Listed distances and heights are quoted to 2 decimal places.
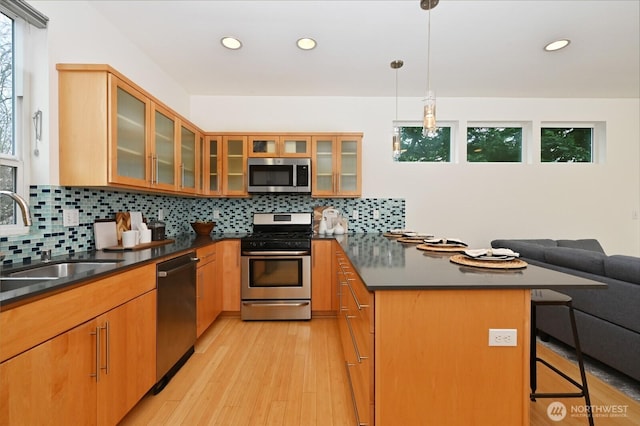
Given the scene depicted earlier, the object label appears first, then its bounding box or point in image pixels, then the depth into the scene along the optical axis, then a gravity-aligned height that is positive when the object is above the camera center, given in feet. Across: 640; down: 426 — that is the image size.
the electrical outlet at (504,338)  3.88 -1.66
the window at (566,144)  13.01 +3.07
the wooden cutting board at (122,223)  7.64 -0.30
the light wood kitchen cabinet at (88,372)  3.36 -2.26
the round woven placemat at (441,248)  6.68 -0.84
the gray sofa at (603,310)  6.19 -2.25
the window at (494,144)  12.91 +3.04
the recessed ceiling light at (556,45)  8.41 +4.93
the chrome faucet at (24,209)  3.80 +0.03
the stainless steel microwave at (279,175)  11.15 +1.42
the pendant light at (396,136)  8.61 +2.26
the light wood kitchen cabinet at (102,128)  5.98 +1.80
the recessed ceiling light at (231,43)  8.25 +4.87
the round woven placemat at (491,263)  4.78 -0.86
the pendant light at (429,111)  6.17 +2.16
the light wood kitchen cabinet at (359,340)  3.94 -2.17
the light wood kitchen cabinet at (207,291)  8.52 -2.50
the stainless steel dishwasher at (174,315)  6.27 -2.44
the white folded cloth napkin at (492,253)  5.22 -0.74
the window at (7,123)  5.42 +1.68
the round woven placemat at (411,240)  8.45 -0.81
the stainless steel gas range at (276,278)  10.36 -2.35
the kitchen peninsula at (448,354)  3.85 -1.88
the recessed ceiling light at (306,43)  8.28 +4.87
